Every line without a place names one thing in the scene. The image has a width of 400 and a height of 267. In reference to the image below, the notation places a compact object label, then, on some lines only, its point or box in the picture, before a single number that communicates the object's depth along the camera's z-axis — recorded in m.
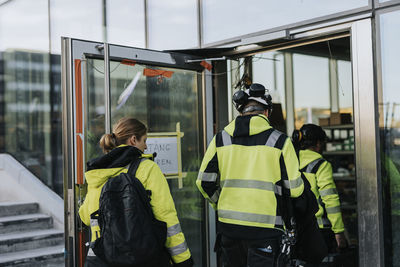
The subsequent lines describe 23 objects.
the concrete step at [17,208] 7.11
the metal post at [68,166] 3.91
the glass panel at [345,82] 8.85
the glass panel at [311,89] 9.21
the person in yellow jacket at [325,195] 4.36
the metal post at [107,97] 3.96
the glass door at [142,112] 3.94
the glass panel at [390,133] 3.71
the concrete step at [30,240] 6.33
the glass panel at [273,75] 8.60
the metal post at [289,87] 9.19
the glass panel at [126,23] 5.88
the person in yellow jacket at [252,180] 3.21
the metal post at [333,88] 9.15
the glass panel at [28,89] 8.77
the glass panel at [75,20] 7.25
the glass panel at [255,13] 4.11
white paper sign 4.73
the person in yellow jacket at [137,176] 2.98
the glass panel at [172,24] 5.38
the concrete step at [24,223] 6.71
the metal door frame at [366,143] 3.75
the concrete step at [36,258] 5.99
